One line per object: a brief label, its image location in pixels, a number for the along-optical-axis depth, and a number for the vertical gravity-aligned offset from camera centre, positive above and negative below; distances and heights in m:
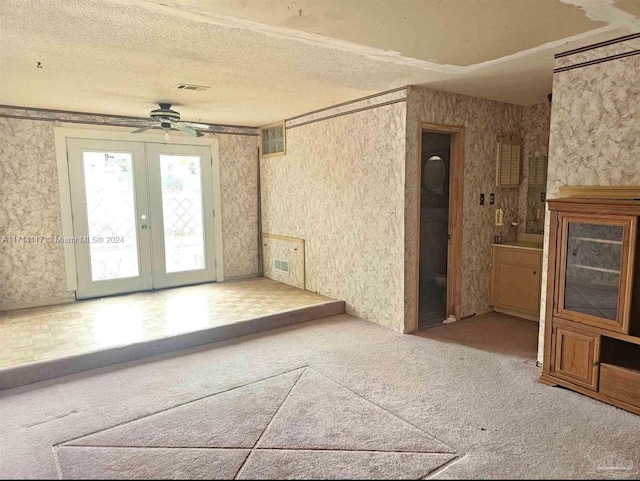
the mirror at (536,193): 4.88 -0.02
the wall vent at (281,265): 5.98 -1.04
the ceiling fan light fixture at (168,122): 4.41 +0.77
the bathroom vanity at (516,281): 4.45 -0.98
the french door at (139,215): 5.19 -0.26
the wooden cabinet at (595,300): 2.58 -0.72
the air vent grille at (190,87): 3.80 +0.99
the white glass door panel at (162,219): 5.58 -0.33
